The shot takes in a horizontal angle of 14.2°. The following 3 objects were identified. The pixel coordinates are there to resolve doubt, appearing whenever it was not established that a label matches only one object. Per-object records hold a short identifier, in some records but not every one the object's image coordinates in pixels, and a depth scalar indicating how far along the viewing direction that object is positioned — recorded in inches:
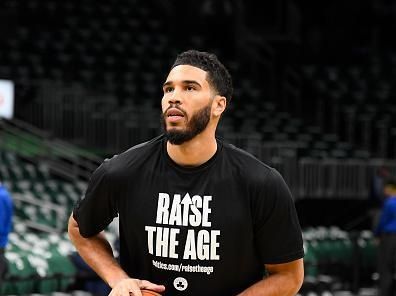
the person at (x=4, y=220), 500.5
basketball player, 214.3
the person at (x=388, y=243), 714.5
